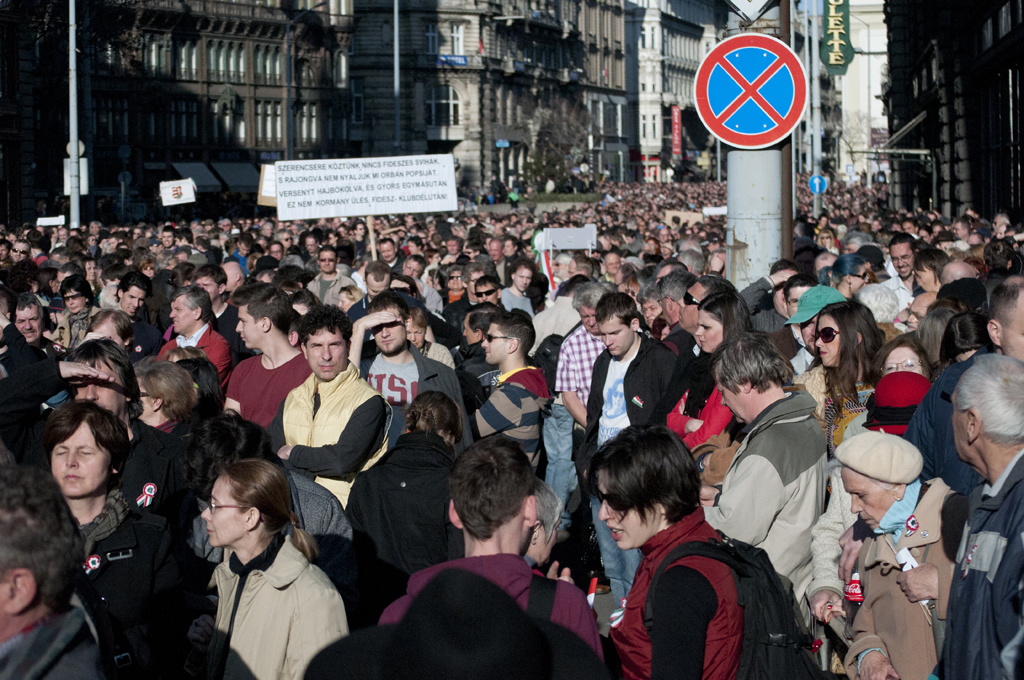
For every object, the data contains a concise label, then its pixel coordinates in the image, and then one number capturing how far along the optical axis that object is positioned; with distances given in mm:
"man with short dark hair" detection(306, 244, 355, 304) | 12539
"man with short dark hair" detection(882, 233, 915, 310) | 10859
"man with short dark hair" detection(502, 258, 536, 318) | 11836
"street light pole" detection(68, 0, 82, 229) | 29125
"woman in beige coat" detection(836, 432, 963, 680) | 3998
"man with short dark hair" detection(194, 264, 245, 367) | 9742
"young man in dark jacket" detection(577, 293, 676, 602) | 7082
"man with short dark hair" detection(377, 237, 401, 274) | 14375
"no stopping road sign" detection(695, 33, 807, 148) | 8133
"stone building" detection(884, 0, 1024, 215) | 22609
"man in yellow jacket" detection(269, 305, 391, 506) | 5852
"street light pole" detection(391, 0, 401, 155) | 55534
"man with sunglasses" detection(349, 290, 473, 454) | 7113
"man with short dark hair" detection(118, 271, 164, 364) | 9055
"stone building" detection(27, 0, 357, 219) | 55406
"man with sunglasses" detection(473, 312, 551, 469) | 7750
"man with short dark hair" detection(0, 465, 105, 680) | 2383
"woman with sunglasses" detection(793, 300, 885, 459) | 6039
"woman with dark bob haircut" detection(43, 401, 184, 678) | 4141
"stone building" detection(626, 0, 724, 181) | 120312
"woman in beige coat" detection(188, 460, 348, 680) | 3938
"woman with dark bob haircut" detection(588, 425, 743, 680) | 3467
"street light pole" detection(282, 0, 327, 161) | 58031
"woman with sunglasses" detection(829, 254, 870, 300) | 9641
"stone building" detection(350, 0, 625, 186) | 83625
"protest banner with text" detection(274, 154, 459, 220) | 15875
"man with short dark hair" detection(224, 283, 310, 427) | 6887
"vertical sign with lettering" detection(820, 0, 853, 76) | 48156
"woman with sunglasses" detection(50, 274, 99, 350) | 9930
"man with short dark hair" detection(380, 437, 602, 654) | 3252
